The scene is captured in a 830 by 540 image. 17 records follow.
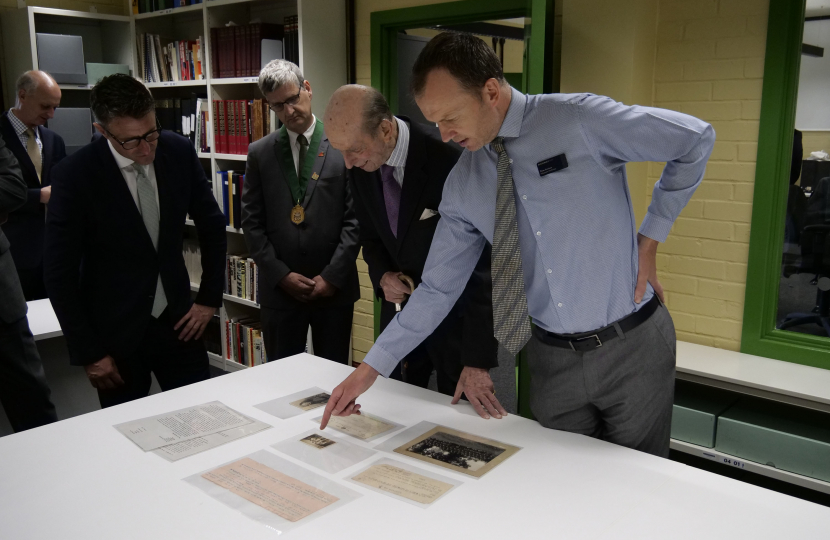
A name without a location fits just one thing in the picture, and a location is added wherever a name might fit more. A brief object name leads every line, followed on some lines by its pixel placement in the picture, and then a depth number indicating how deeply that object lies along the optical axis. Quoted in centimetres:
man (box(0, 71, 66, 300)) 364
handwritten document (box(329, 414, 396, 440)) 162
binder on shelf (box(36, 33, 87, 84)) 455
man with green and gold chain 291
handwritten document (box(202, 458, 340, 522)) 127
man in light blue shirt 151
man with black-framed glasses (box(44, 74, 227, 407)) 226
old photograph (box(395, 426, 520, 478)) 144
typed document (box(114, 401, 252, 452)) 159
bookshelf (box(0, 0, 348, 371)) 388
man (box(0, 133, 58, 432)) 246
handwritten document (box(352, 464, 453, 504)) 131
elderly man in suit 188
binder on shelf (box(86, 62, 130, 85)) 482
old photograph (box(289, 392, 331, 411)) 179
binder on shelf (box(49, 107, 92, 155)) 460
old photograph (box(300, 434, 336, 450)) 155
